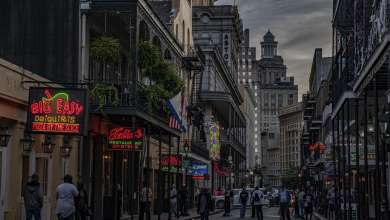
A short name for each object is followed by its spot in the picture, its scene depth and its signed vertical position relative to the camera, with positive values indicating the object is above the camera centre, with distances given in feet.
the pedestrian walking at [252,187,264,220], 108.06 -1.26
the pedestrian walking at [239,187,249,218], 128.18 -1.60
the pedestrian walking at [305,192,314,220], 122.52 -2.09
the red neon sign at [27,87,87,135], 63.36 +6.97
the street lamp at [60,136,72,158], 75.46 +4.31
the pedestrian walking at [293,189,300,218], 138.51 -2.83
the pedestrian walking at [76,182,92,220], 68.69 -1.26
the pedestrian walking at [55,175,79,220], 57.26 -0.74
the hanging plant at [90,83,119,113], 78.54 +10.57
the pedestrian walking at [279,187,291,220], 110.73 -1.53
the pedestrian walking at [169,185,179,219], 121.90 -1.39
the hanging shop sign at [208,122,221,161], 202.40 +14.46
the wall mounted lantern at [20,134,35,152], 65.16 +4.29
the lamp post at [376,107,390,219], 83.10 +7.00
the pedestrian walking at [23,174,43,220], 57.16 -0.52
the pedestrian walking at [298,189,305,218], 133.28 -2.05
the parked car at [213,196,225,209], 178.60 -2.48
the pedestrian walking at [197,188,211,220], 100.79 -1.70
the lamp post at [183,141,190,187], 132.67 +6.93
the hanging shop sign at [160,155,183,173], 122.11 +5.01
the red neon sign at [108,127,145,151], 88.39 +6.28
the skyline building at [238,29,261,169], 484.99 +26.84
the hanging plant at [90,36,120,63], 82.69 +15.99
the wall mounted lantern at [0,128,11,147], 60.85 +4.38
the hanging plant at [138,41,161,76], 87.25 +15.98
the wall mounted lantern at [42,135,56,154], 70.74 +4.34
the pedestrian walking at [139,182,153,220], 92.68 -1.27
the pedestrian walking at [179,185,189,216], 125.91 -1.87
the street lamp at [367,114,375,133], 99.71 +10.21
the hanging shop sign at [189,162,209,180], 155.63 +4.41
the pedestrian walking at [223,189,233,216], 141.28 -2.62
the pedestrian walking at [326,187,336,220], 121.08 -2.00
